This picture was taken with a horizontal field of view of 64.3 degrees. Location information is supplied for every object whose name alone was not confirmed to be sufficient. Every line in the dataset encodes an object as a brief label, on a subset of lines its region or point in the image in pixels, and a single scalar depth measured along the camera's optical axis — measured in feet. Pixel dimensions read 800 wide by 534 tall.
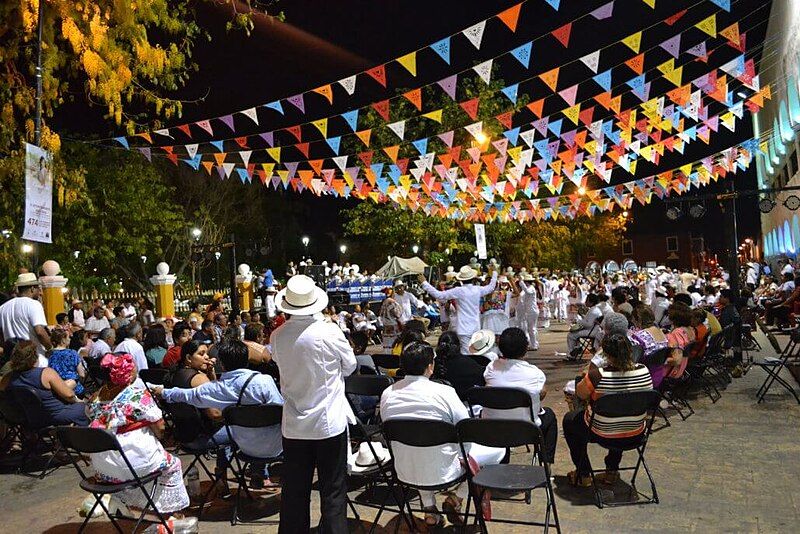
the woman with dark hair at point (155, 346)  26.17
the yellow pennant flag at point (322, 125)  41.86
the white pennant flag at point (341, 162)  52.59
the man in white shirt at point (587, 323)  37.14
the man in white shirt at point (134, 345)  23.35
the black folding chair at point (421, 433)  12.17
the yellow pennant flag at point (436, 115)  42.15
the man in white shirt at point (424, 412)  12.92
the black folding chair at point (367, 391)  17.25
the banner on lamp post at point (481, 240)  70.85
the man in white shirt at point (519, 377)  16.11
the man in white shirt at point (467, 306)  32.32
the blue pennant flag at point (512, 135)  46.84
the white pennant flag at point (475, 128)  44.68
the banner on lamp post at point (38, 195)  24.63
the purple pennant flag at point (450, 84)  36.42
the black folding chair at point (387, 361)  24.27
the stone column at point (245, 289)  65.26
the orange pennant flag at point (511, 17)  27.25
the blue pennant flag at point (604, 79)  35.96
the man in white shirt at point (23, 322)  24.80
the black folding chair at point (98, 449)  12.69
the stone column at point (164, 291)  54.49
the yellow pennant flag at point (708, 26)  31.76
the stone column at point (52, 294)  39.93
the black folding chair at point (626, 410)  14.43
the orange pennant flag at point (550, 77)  35.04
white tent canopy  84.28
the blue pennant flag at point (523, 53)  32.24
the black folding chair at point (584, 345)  37.01
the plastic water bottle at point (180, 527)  13.89
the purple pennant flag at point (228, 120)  39.97
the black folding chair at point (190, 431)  15.96
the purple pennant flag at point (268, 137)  44.57
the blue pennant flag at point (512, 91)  38.14
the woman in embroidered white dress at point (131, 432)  13.48
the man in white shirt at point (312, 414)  12.19
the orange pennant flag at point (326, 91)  36.09
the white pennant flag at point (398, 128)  43.62
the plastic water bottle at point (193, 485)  16.96
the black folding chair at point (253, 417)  14.53
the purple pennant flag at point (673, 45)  33.09
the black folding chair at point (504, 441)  11.86
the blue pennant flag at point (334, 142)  47.67
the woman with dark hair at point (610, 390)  15.20
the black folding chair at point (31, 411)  19.26
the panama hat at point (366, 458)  14.57
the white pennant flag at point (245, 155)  47.26
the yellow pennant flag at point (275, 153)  48.53
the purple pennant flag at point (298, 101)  37.51
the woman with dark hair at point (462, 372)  18.78
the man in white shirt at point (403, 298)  44.88
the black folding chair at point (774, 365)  23.87
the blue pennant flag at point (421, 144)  49.33
